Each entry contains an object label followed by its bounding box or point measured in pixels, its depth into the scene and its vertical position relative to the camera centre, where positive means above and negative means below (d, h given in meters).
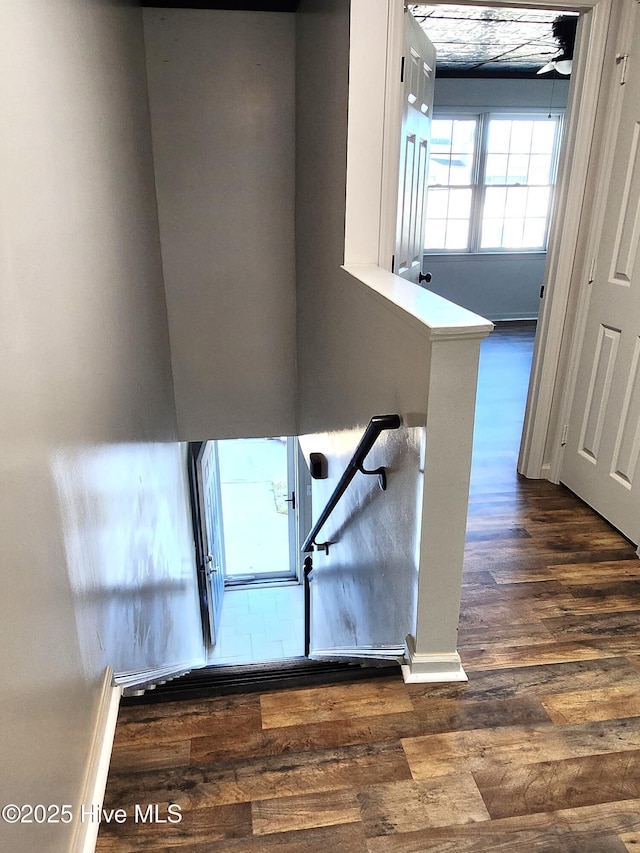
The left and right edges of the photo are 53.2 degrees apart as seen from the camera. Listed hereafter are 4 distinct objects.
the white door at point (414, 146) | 2.58 +0.15
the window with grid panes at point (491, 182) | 7.00 +0.00
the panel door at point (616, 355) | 2.60 -0.70
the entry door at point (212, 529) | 5.59 -3.19
